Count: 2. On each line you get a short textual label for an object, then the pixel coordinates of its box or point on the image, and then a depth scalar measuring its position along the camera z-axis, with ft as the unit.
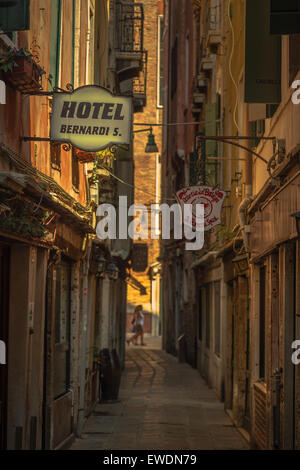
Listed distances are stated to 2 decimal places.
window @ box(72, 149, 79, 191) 48.79
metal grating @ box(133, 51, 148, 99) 109.01
